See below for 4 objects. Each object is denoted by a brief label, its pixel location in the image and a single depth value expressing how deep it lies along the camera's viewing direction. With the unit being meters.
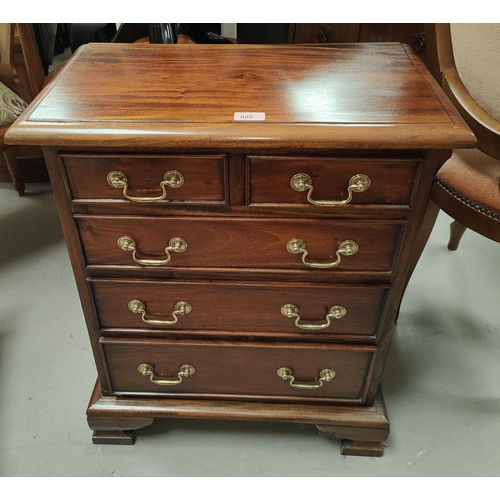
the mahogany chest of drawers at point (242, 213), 0.79
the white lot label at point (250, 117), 0.79
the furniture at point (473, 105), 1.05
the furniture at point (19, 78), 1.56
